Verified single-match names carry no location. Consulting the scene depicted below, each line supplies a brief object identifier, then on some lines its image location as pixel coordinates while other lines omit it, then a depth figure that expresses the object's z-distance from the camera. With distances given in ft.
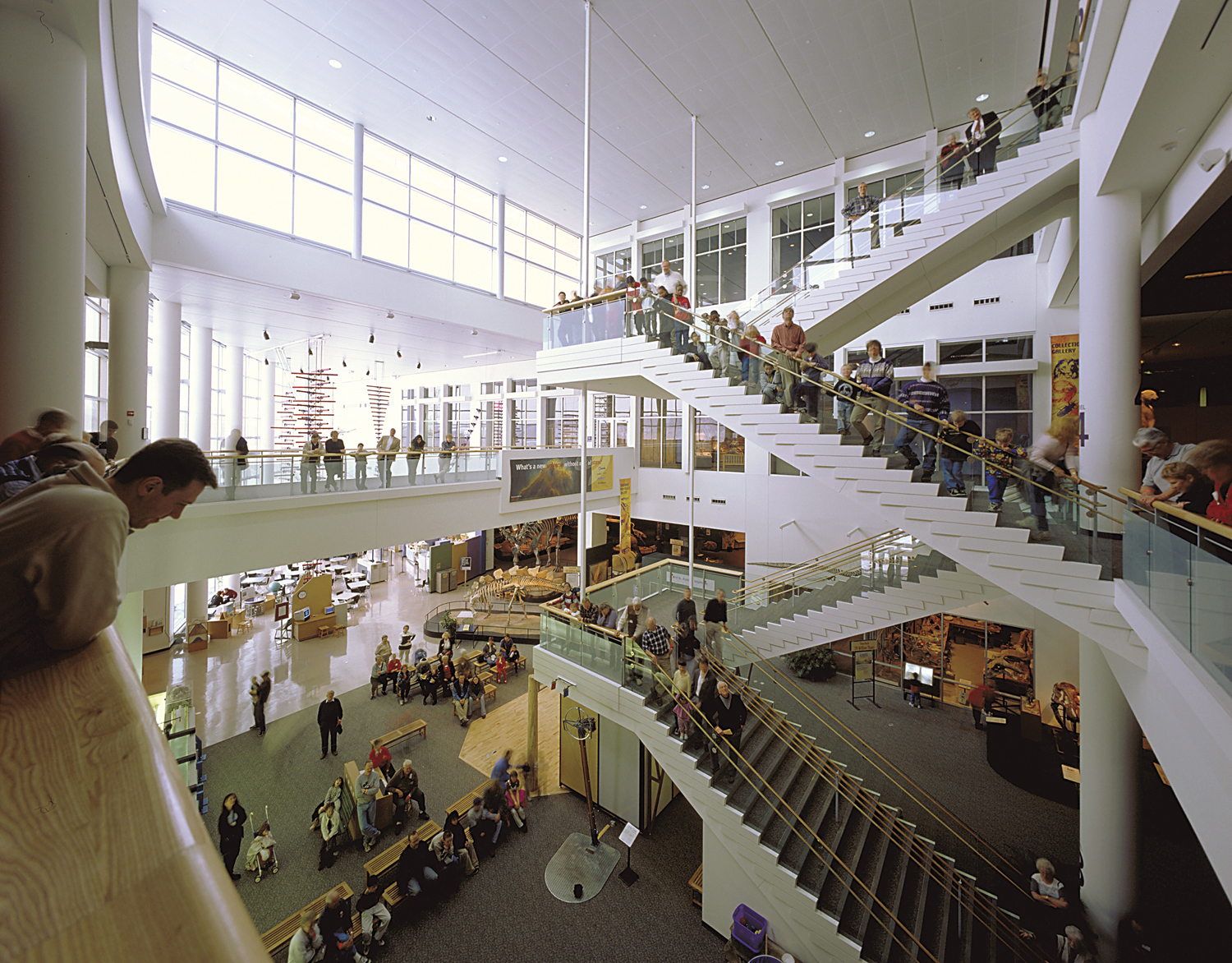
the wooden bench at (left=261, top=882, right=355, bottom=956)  21.50
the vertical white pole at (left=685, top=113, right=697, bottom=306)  54.22
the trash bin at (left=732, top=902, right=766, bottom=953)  21.16
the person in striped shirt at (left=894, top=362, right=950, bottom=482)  21.95
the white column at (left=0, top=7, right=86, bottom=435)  14.17
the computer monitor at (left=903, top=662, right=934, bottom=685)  43.65
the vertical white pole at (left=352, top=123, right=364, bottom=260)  45.01
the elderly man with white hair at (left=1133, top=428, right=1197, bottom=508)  15.37
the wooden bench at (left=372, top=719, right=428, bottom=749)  35.50
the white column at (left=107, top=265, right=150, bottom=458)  32.35
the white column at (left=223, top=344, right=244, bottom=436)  71.26
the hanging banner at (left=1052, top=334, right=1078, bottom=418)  37.91
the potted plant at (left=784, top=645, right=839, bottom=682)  46.68
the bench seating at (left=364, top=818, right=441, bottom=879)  25.03
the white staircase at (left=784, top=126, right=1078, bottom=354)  24.53
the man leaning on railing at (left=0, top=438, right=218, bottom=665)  3.62
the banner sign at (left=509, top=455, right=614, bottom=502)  48.93
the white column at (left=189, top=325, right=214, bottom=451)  54.60
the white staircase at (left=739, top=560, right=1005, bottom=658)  26.86
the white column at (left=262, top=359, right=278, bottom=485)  84.17
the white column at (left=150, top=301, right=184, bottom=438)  43.62
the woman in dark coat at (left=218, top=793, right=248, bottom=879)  24.11
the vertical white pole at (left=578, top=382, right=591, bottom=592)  35.29
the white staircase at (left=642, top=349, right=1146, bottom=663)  18.26
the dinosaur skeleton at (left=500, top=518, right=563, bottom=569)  79.30
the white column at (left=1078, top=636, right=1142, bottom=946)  20.67
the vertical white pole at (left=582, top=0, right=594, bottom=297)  30.96
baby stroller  25.00
